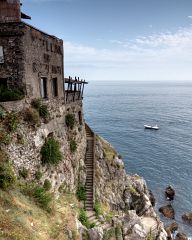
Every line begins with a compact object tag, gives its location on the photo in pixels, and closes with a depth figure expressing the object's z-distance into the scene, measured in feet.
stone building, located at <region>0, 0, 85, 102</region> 79.56
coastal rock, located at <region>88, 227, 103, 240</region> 84.53
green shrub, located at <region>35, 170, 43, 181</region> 79.20
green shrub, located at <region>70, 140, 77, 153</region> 109.97
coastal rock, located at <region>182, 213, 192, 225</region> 149.69
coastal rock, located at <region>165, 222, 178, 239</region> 139.90
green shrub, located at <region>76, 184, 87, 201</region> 104.42
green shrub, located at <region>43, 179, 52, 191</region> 81.92
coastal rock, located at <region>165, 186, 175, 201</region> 171.53
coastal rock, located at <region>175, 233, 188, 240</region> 133.03
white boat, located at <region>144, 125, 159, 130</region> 311.31
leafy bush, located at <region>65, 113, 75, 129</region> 110.73
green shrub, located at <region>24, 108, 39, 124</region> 79.80
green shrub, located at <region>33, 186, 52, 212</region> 71.24
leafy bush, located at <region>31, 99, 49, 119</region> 86.17
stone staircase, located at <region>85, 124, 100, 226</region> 99.35
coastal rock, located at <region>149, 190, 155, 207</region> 164.86
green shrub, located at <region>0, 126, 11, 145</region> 67.64
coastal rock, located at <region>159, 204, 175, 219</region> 154.91
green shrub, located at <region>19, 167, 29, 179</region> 72.84
